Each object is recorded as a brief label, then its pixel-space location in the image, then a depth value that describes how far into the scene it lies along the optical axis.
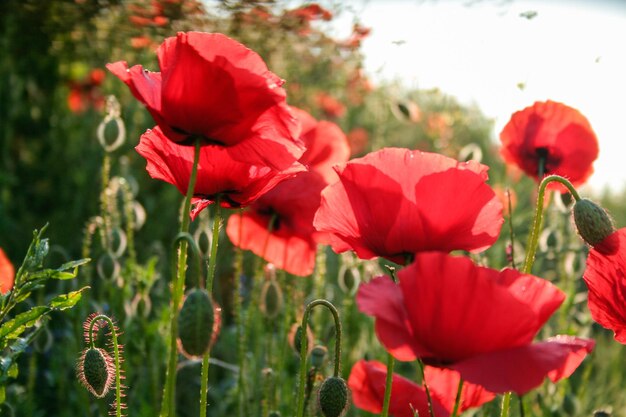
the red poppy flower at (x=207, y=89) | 0.56
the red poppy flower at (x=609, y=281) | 0.61
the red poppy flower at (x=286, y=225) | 0.81
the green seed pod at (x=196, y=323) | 0.53
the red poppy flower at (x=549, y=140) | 0.77
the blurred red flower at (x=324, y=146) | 0.88
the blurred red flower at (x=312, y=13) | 0.98
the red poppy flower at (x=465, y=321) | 0.52
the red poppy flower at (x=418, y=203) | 0.58
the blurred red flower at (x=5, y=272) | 0.73
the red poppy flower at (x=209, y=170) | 0.60
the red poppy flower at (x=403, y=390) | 0.65
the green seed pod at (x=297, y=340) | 0.73
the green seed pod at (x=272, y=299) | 0.82
